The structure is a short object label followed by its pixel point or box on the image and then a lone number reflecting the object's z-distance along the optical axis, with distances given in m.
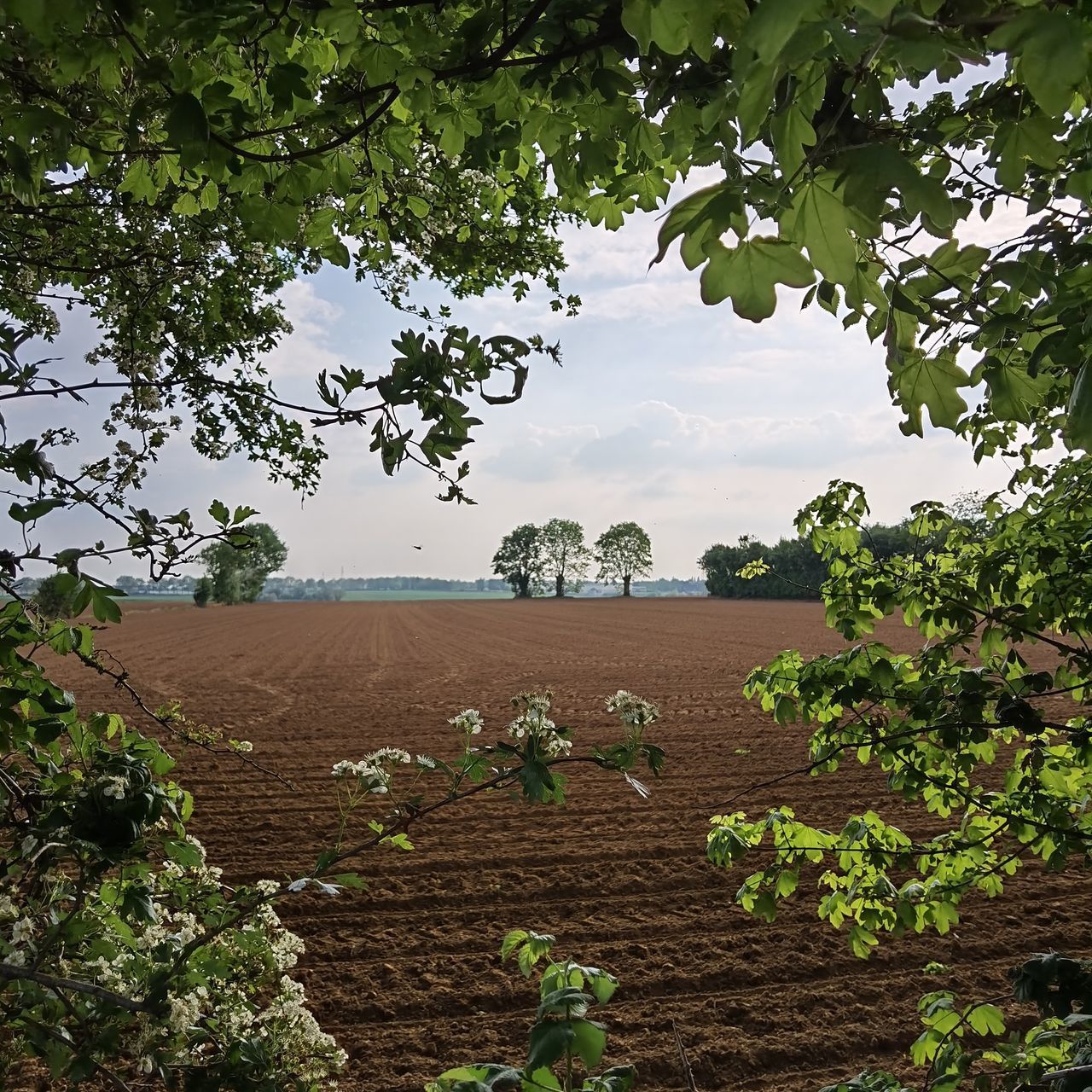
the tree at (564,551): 117.75
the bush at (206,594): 71.44
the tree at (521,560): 118.99
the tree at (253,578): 78.12
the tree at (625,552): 115.00
